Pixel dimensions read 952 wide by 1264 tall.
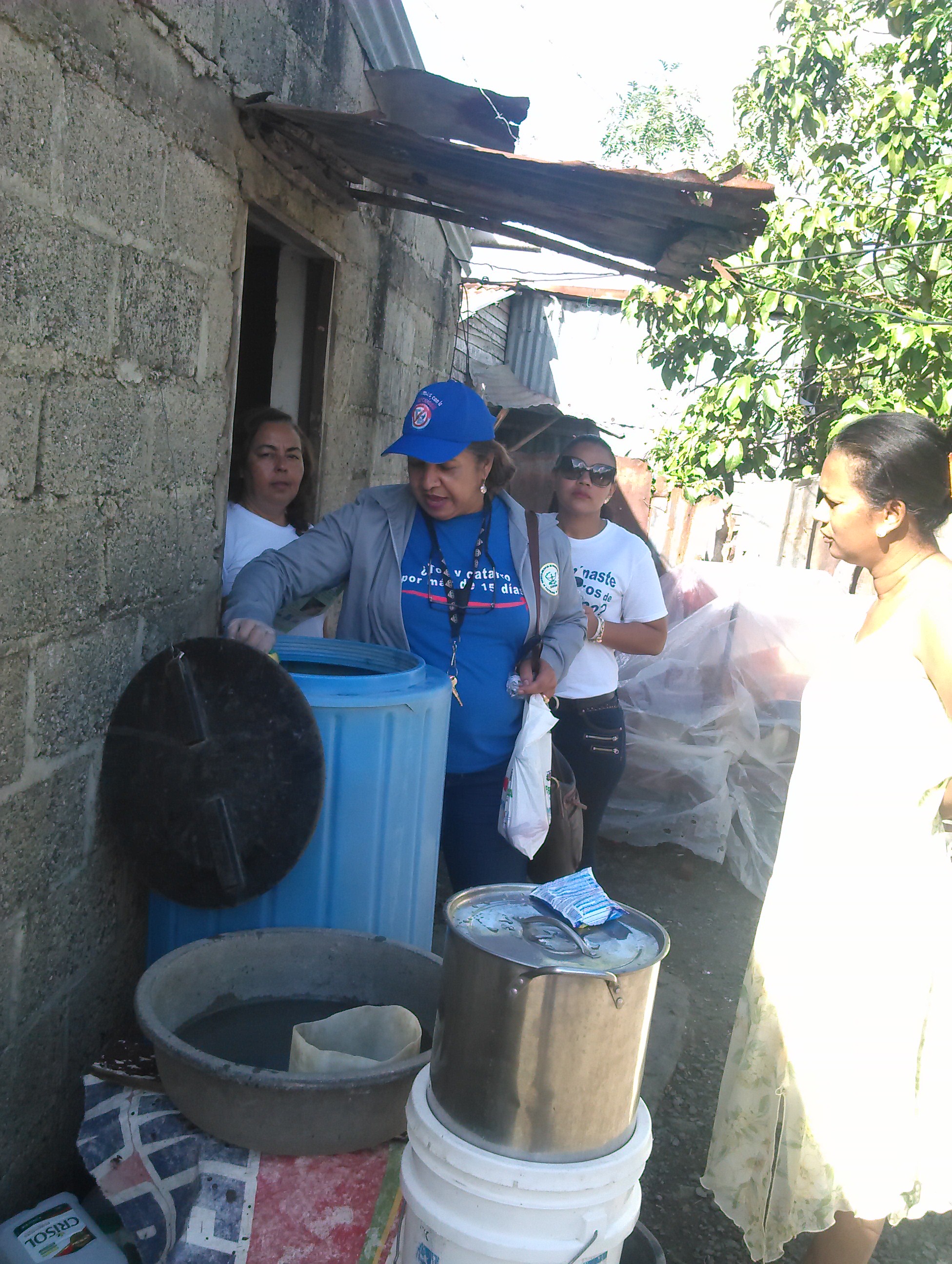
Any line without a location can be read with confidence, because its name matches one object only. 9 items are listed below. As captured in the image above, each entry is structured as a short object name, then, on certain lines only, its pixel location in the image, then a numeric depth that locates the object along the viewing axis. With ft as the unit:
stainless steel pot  4.89
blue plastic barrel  7.54
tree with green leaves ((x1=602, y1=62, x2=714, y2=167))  79.92
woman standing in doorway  10.93
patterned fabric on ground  5.65
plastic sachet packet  5.56
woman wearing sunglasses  11.60
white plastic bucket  4.88
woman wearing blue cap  8.80
